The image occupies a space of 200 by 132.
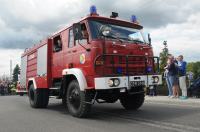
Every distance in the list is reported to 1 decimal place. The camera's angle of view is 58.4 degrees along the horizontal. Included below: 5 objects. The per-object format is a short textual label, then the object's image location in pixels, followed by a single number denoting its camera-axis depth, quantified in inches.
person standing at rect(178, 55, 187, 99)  290.5
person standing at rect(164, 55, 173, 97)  309.8
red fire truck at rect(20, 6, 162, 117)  182.7
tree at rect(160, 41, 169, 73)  770.8
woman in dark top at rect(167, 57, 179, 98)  295.7
